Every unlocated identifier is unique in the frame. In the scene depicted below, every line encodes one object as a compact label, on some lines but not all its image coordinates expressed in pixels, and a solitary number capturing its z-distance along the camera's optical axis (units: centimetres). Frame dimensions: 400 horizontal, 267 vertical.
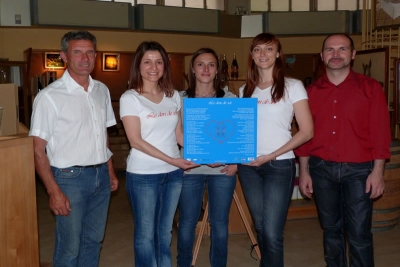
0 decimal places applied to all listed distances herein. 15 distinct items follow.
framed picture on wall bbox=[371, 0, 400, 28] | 638
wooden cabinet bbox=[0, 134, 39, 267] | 218
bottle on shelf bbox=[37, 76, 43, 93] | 927
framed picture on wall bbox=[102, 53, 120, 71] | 1184
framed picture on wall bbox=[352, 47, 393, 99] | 533
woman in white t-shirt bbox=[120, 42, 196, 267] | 273
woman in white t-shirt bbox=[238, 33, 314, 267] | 278
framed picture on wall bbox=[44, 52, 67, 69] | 1072
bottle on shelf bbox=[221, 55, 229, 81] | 451
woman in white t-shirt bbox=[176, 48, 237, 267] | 308
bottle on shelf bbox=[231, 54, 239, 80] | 524
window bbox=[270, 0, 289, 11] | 1230
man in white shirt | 255
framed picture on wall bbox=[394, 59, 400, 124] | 565
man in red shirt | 295
